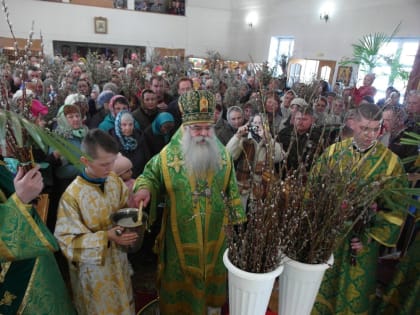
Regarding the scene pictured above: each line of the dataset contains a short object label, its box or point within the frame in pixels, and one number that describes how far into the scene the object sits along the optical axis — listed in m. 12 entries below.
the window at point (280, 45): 13.11
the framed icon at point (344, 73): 9.31
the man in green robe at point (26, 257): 1.22
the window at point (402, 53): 8.09
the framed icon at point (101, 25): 14.78
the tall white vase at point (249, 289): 0.91
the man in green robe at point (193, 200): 1.91
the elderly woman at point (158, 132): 3.17
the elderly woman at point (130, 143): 2.73
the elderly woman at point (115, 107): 3.34
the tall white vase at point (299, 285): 0.99
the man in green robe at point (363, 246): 1.74
